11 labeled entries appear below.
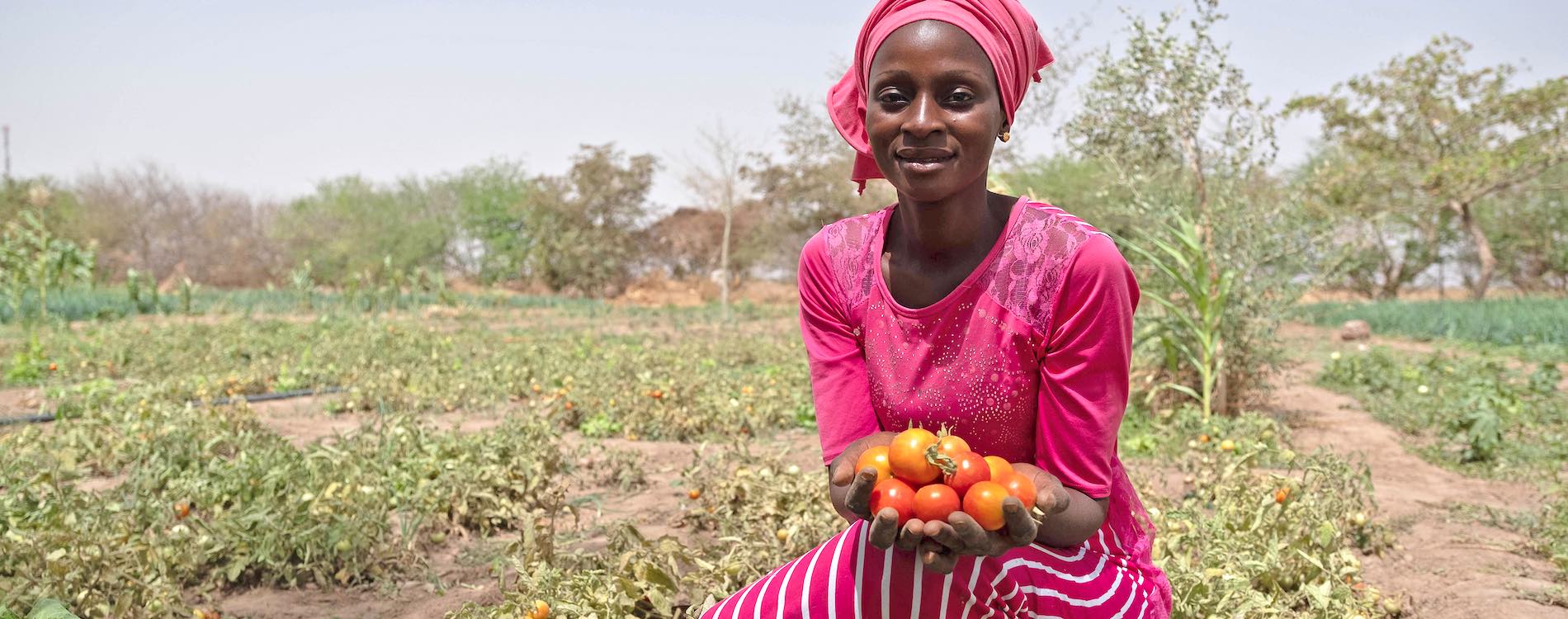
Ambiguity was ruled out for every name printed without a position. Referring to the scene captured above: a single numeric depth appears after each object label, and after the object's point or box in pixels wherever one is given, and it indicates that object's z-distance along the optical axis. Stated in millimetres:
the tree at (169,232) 30484
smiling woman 1430
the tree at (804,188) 23094
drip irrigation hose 5641
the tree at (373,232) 29688
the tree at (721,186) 20375
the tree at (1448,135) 19672
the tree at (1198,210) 5516
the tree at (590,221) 27438
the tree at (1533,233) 24750
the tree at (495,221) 28953
